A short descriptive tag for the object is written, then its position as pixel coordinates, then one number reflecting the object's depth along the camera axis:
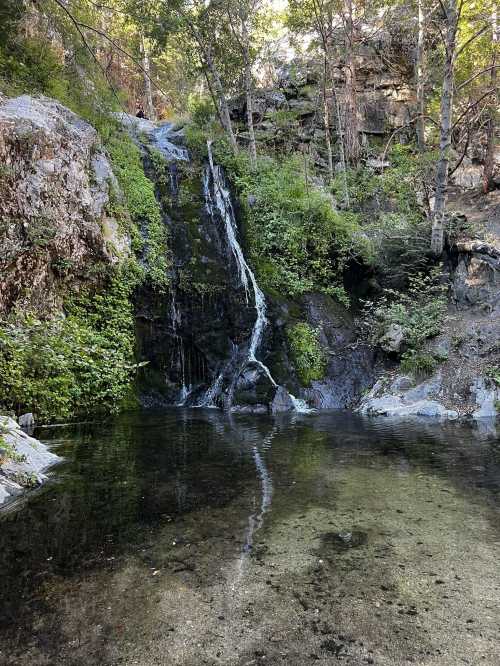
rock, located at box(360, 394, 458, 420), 8.97
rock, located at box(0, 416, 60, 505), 4.09
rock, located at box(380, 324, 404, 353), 11.11
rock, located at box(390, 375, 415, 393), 10.11
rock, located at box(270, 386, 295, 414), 10.21
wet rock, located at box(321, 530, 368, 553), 2.98
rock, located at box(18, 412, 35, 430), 6.70
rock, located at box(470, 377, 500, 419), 8.60
